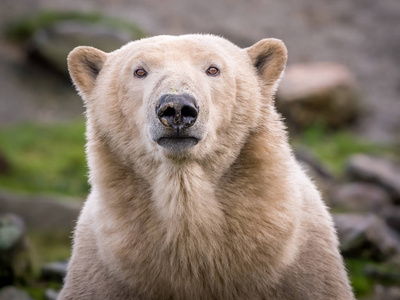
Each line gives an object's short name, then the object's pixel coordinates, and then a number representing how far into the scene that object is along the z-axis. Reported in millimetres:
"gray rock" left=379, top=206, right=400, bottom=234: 17859
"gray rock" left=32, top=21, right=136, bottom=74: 32781
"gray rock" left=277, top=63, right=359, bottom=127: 30391
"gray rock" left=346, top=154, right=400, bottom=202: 21078
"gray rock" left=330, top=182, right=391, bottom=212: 19641
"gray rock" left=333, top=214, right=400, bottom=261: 15359
